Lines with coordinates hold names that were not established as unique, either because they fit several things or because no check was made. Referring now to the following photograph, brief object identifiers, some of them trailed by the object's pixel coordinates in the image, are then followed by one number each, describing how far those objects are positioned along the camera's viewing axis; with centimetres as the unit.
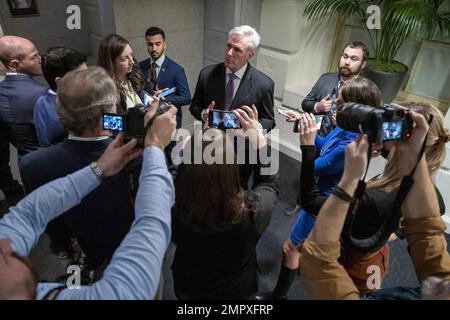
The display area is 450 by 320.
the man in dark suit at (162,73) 249
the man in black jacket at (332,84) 207
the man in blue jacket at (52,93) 155
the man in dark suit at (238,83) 212
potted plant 249
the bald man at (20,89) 181
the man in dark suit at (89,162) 111
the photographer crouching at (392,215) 81
